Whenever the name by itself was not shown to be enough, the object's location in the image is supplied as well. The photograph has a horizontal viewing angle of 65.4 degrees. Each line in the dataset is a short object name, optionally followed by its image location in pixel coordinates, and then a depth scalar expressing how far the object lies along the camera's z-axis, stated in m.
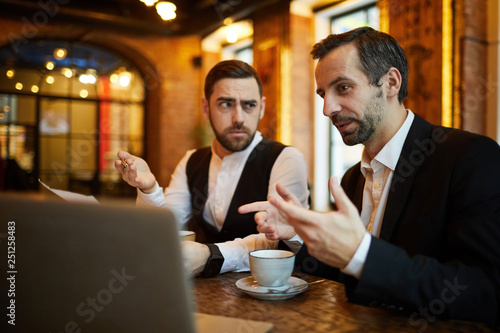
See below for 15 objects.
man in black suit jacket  0.83
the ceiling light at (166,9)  3.96
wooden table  0.78
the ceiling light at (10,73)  6.57
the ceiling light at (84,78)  7.22
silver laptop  0.51
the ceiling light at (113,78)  7.51
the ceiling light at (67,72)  7.06
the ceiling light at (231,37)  6.11
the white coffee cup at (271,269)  0.98
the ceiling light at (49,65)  6.86
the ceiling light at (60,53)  6.96
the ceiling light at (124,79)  7.59
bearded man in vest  1.84
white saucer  0.94
